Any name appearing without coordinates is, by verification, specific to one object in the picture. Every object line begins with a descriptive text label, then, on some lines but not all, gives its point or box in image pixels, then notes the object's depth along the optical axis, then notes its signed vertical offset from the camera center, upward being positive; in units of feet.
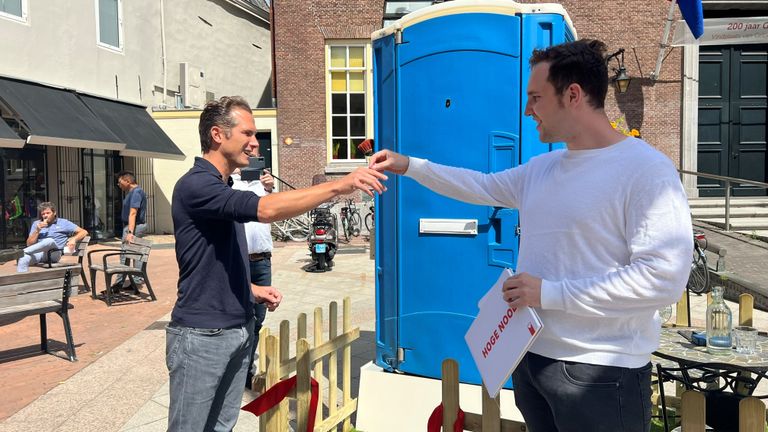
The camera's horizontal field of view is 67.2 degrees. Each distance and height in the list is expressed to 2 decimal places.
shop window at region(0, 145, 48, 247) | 46.37 +0.38
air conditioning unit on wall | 67.56 +12.93
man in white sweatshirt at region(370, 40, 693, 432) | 5.48 -0.63
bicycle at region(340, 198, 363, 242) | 52.95 -2.56
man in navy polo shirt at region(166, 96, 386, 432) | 7.73 -0.91
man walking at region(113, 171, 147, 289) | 31.91 -0.79
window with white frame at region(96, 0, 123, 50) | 55.98 +17.04
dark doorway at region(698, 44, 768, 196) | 53.52 +7.23
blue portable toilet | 12.43 +1.13
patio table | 9.62 -2.88
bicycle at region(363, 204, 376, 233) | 55.15 -2.62
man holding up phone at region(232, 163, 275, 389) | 15.96 -1.51
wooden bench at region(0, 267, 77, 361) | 18.65 -3.37
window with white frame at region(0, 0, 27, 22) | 44.75 +14.64
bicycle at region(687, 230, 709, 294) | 28.89 -4.03
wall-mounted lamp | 53.52 +10.64
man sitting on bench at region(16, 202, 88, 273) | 29.22 -2.32
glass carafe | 10.42 -2.52
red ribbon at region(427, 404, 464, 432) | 8.22 -3.27
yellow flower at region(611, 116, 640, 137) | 50.29 +6.28
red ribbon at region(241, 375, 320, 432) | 9.61 -3.49
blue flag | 24.12 +7.52
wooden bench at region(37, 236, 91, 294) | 29.60 -3.34
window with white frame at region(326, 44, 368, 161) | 59.21 +9.78
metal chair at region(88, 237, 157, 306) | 27.94 -3.64
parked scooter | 37.01 -3.30
